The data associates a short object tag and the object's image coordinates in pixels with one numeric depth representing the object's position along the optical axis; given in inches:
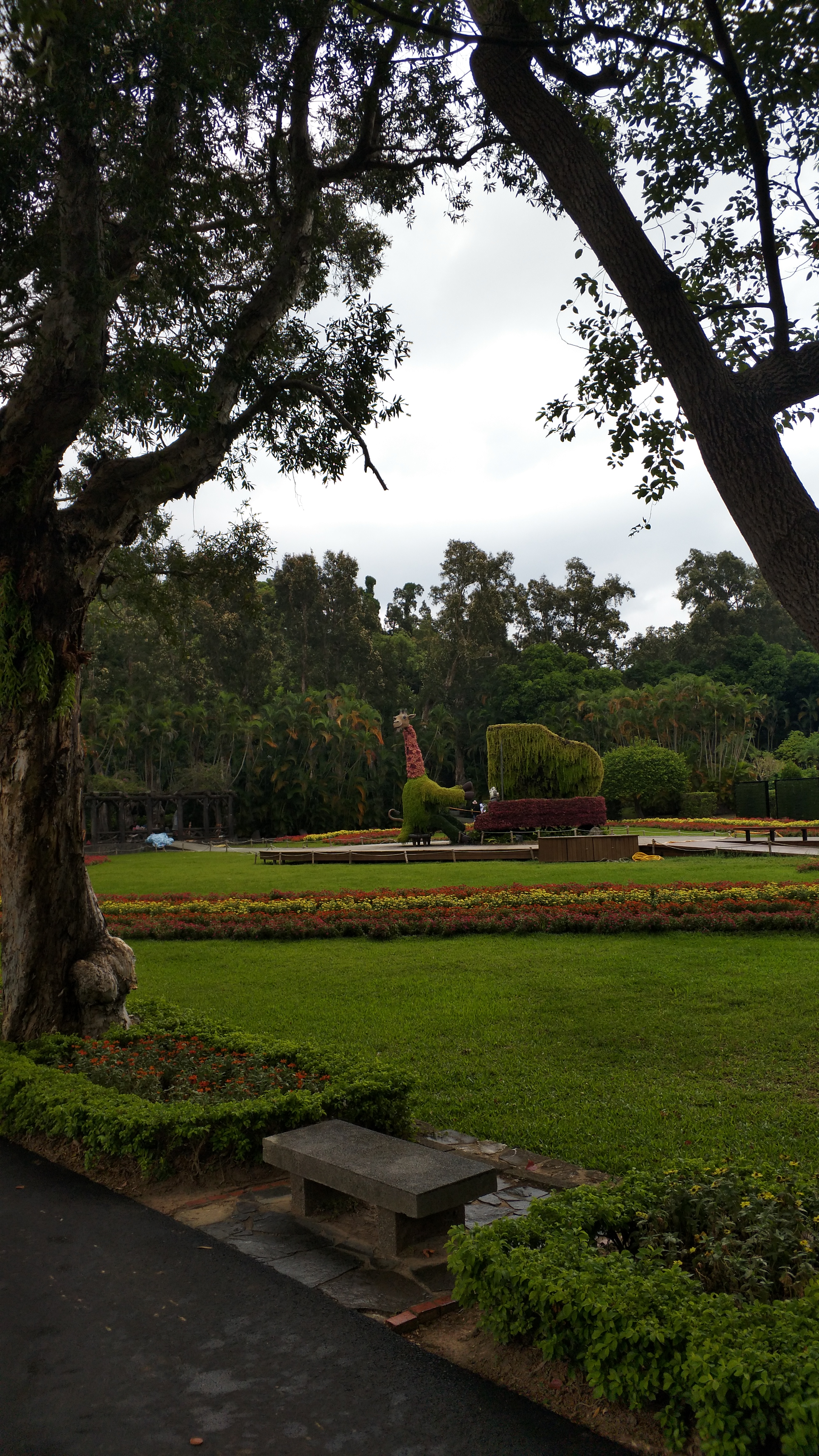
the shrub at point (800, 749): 1713.8
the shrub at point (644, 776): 1348.4
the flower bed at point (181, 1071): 193.9
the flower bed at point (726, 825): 958.4
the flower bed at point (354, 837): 1156.5
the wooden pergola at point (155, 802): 1317.7
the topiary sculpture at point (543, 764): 949.2
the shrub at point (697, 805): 1374.3
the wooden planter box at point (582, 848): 765.9
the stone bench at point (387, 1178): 138.5
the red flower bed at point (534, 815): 919.0
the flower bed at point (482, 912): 432.8
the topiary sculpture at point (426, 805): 934.4
